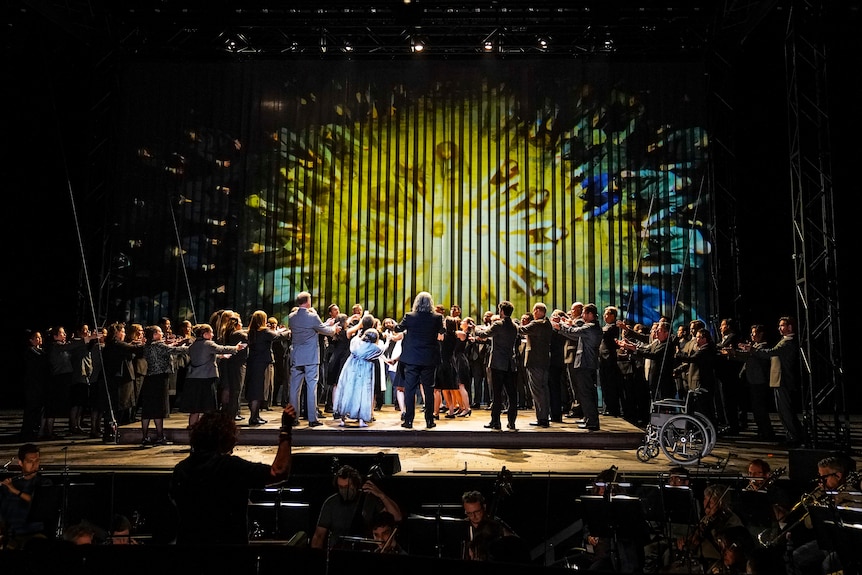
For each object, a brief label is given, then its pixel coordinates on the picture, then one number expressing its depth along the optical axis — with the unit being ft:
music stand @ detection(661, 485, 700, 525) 14.14
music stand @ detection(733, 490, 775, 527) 14.80
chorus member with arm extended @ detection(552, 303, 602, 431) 26.11
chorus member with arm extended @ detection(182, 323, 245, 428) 25.59
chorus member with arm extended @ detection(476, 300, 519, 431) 26.55
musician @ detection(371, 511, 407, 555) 12.15
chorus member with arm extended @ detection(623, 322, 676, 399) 27.12
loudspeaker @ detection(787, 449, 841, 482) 17.93
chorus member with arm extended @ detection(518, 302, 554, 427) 26.61
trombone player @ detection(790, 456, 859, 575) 13.12
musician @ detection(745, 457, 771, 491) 15.46
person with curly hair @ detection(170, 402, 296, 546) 9.10
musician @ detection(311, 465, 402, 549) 13.28
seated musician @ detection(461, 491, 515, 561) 11.74
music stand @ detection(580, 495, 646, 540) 12.46
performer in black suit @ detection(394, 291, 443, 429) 26.25
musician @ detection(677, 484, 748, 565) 12.98
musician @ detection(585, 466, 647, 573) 12.79
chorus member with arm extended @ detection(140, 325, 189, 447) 25.41
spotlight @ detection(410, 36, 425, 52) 39.75
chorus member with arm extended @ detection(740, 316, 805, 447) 26.45
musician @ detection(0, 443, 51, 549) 13.98
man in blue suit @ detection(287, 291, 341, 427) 26.50
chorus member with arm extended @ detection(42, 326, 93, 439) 27.84
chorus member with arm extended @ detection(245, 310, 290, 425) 27.96
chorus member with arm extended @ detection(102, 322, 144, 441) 26.89
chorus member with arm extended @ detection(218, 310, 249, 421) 28.73
